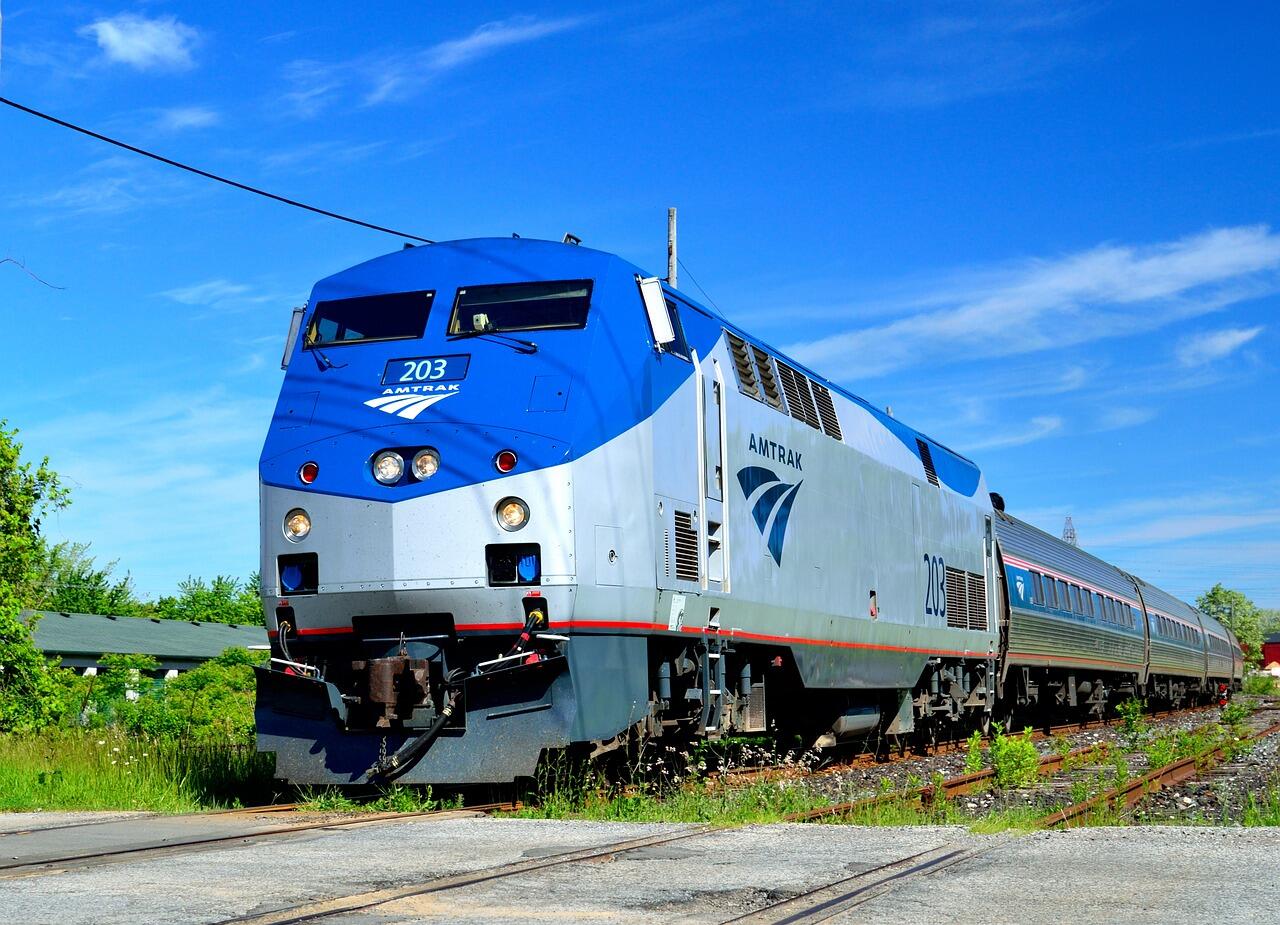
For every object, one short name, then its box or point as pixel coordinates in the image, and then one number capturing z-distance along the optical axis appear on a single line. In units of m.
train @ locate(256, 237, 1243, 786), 9.66
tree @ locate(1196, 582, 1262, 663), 173.35
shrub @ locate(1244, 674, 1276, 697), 65.35
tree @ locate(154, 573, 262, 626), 90.25
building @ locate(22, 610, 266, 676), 47.50
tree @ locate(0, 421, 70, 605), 31.20
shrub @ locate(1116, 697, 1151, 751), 18.91
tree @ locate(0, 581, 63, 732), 26.44
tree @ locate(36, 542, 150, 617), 82.31
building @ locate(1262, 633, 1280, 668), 120.50
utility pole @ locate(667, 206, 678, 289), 22.27
